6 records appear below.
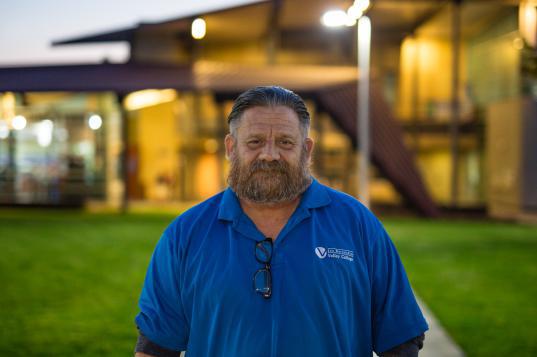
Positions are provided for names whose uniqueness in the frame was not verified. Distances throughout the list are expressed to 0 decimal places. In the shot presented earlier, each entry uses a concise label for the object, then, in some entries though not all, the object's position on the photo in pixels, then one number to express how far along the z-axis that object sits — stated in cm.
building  2139
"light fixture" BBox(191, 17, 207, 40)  2077
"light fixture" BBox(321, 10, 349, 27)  1333
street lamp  1361
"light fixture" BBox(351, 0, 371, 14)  1369
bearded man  240
